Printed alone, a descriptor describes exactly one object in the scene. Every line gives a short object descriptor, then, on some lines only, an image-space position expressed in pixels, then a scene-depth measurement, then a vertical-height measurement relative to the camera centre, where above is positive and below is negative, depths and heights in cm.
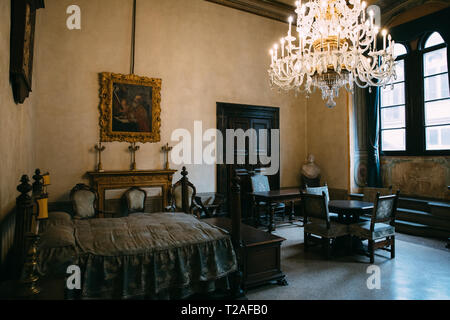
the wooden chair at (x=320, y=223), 390 -81
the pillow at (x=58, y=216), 318 -57
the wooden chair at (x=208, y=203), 534 -74
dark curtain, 618 +58
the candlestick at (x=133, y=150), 531 +34
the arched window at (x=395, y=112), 597 +120
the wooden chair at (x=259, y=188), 583 -46
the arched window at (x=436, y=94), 529 +142
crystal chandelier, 368 +154
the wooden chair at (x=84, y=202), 450 -55
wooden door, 630 +61
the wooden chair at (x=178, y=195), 520 -53
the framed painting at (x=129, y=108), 513 +114
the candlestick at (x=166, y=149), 562 +37
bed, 226 -78
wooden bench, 297 -102
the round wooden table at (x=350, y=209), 410 -62
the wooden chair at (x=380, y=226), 377 -84
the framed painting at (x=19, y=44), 227 +104
